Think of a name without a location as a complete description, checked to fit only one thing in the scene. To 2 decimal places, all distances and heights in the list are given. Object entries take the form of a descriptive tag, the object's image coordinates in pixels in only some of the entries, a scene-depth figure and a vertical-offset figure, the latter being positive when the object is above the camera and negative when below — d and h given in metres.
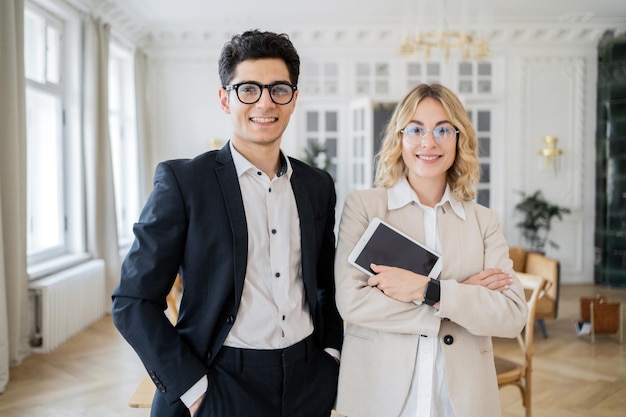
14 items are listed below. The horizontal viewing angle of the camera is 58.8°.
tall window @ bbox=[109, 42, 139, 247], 7.78 +0.79
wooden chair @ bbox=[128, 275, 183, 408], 2.15 -0.82
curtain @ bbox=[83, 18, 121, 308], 6.19 +0.38
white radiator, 5.02 -1.09
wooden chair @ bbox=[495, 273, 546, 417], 3.14 -1.03
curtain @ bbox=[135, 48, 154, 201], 7.99 +0.99
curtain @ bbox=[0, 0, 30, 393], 4.30 +0.07
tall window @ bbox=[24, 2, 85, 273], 5.56 +0.58
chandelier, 5.69 +2.37
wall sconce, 8.53 +0.59
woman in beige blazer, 1.72 -0.32
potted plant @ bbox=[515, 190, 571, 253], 8.09 -0.40
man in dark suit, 1.58 -0.23
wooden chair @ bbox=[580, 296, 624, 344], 5.55 -1.28
